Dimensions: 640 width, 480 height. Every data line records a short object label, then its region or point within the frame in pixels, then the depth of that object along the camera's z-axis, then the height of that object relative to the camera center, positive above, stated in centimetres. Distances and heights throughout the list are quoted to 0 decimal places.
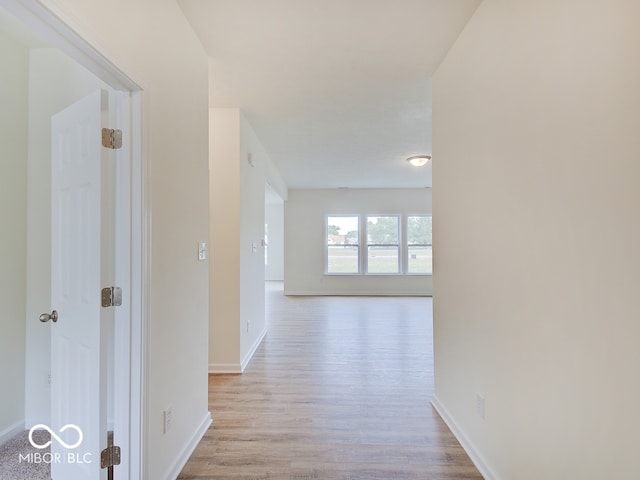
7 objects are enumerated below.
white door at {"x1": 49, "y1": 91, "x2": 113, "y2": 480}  142 -21
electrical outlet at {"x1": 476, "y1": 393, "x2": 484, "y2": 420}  179 -92
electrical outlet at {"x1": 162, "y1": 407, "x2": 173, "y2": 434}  167 -93
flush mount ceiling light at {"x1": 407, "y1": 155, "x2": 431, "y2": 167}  494 +133
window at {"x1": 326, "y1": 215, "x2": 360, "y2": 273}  829 +2
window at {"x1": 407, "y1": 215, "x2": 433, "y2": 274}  816 +4
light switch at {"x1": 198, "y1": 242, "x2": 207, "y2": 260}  216 -3
